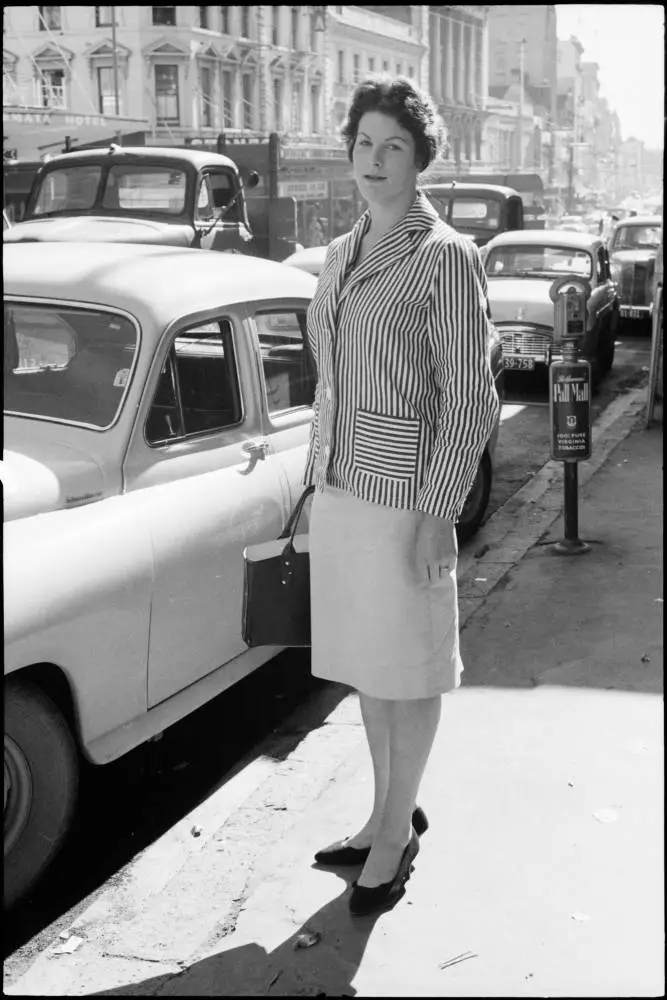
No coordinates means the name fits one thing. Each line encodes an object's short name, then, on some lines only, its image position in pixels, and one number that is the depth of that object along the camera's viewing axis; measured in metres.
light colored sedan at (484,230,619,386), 12.35
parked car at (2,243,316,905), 3.17
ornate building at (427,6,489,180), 85.00
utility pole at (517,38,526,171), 102.06
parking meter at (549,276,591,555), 6.32
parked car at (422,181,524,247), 18.38
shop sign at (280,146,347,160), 42.38
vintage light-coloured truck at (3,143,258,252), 12.40
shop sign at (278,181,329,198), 26.27
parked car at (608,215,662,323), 17.23
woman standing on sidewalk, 2.82
